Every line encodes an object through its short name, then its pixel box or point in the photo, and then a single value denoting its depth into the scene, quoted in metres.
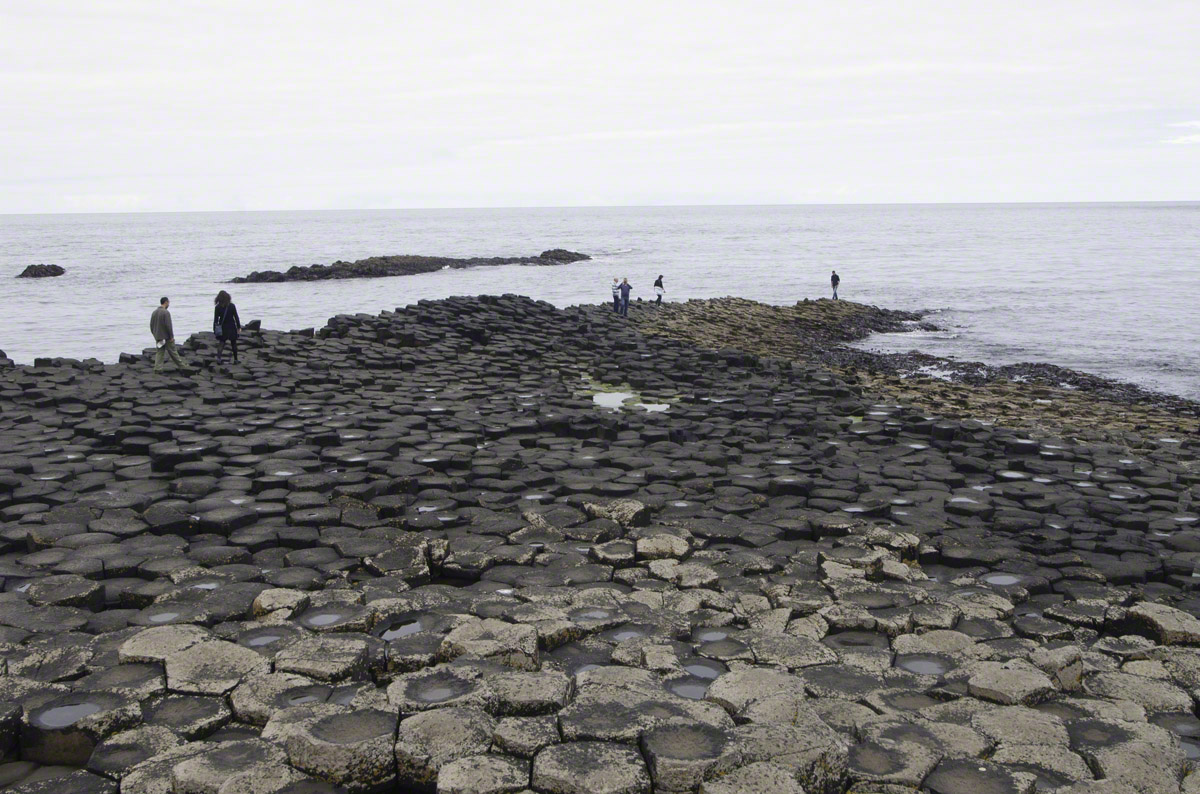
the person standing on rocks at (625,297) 29.34
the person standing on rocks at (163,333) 16.73
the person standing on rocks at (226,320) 17.95
